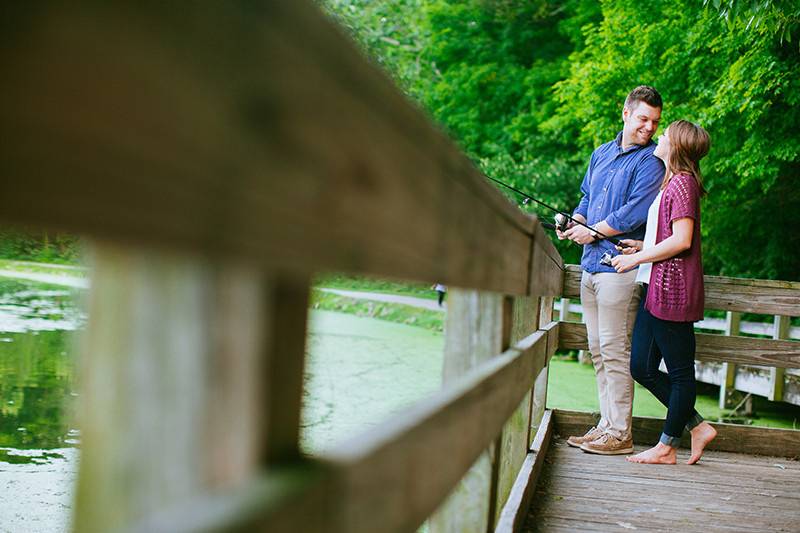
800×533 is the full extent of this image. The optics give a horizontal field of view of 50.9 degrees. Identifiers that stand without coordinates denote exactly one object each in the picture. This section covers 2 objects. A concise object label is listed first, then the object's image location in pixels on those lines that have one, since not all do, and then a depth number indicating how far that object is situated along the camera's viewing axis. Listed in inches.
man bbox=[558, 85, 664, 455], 145.5
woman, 132.0
